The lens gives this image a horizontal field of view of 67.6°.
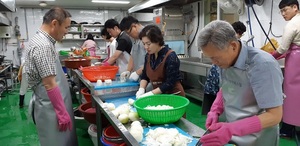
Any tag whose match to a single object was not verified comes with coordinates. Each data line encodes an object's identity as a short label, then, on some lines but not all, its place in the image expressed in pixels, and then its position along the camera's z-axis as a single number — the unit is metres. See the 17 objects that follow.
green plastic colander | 1.36
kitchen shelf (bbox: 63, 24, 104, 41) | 8.35
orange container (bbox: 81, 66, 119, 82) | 2.43
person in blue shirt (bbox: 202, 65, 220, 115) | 3.08
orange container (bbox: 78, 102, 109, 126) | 2.22
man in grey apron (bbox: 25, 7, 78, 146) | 1.66
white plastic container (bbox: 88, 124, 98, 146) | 2.39
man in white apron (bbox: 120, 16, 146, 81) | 2.55
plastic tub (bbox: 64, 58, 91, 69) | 3.27
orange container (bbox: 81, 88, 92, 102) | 2.72
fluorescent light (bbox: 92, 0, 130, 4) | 7.52
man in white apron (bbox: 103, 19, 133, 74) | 2.88
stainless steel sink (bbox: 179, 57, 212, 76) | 3.83
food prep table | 1.22
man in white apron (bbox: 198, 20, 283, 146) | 0.96
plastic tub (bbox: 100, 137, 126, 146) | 1.58
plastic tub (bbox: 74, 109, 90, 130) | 2.84
